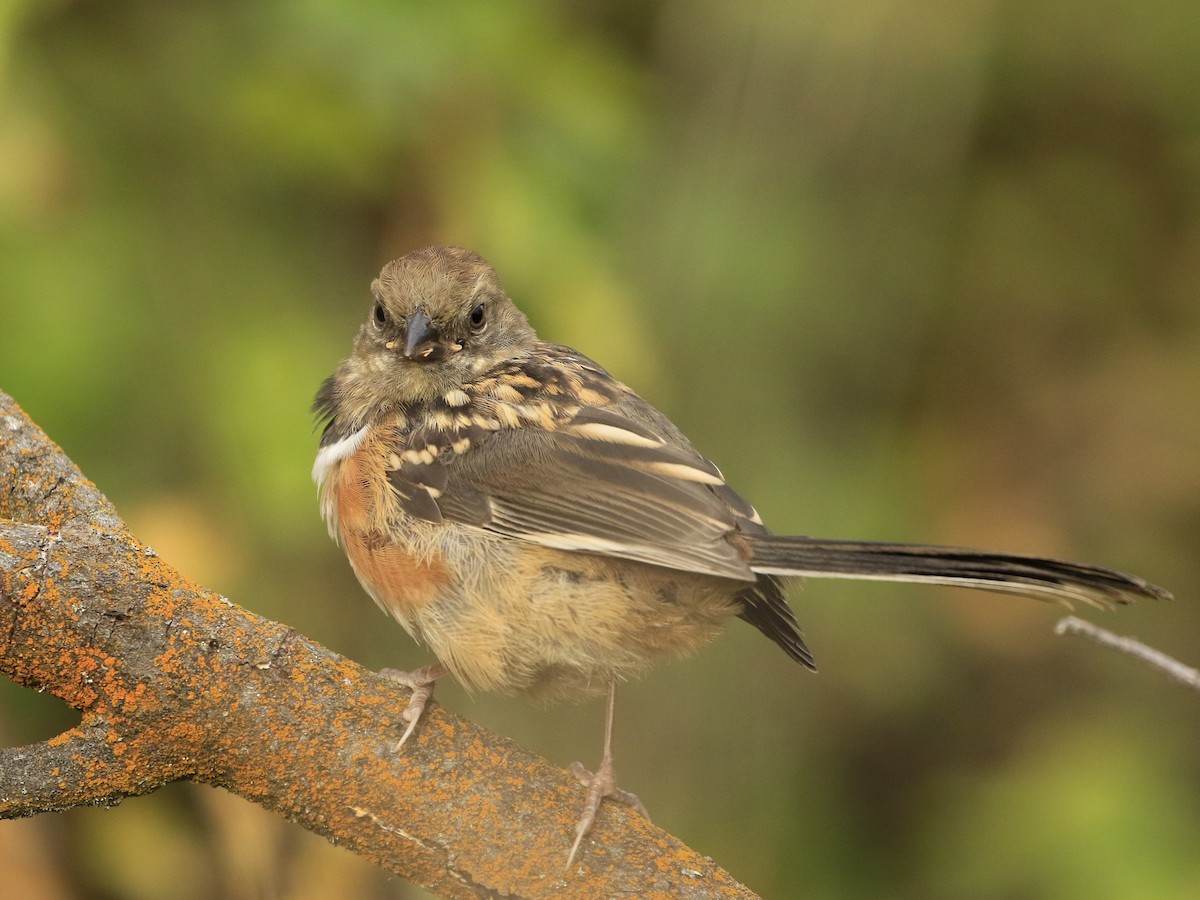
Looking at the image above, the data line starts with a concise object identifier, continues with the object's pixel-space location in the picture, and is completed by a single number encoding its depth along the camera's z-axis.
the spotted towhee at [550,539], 5.26
